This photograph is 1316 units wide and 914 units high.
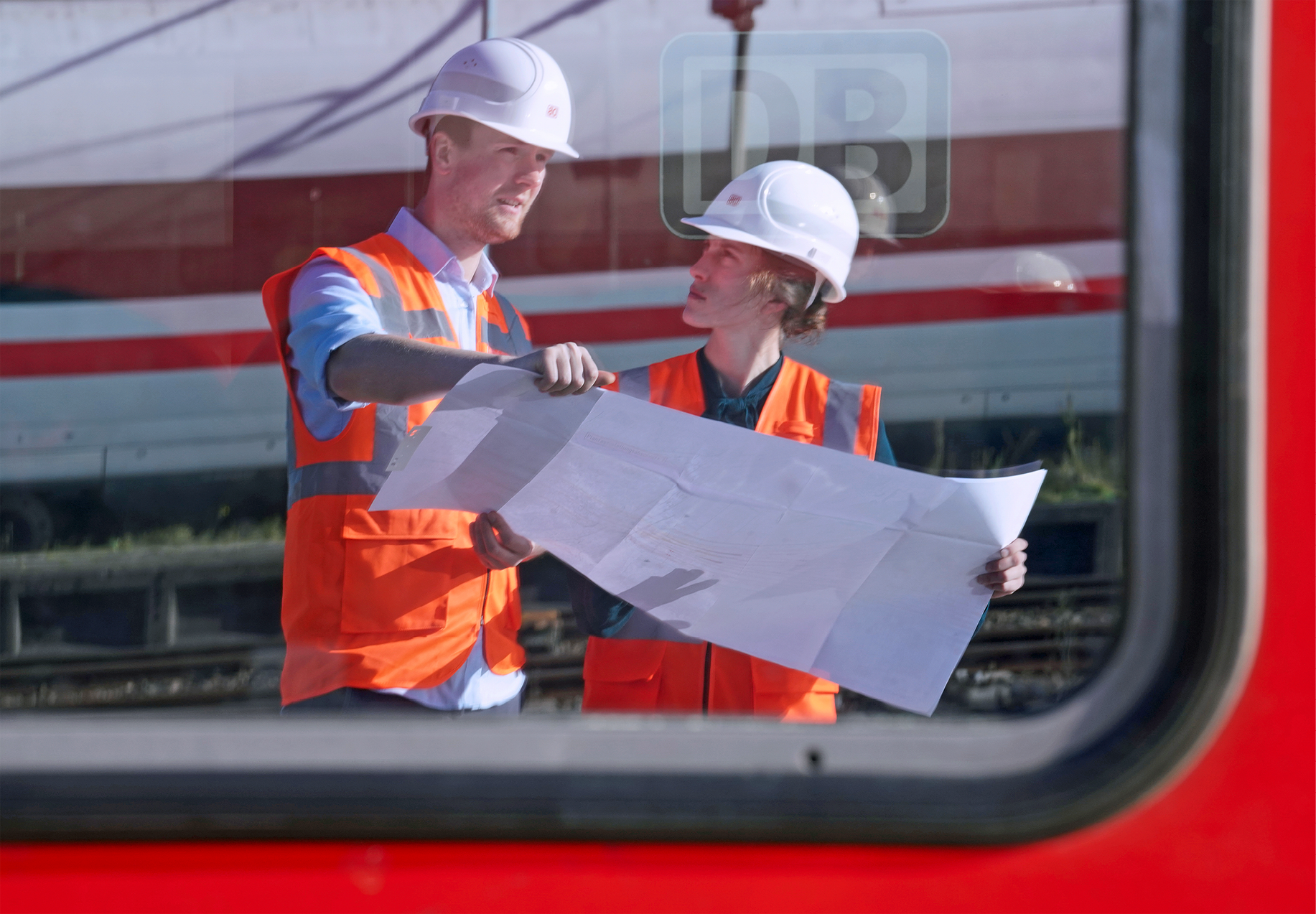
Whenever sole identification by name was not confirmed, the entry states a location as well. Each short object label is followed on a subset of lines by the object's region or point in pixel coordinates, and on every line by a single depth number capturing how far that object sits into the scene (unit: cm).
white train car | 827
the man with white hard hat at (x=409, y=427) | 767
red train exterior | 705
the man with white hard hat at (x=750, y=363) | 778
